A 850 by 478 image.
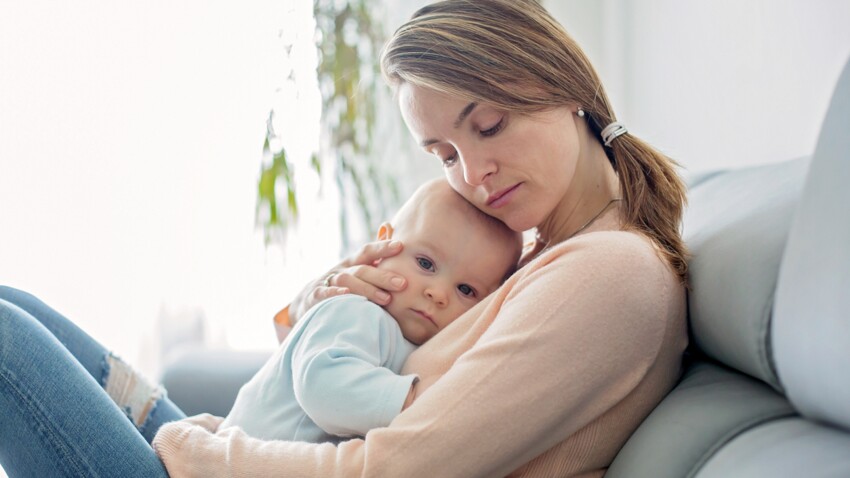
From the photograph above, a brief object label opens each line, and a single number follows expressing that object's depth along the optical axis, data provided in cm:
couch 74
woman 98
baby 108
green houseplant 306
